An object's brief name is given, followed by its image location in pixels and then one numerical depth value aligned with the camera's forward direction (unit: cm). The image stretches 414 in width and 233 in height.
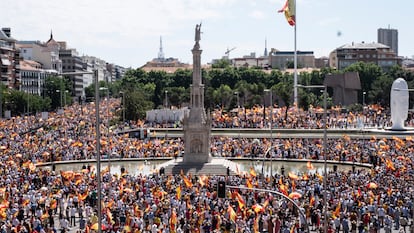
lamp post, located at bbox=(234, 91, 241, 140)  11296
